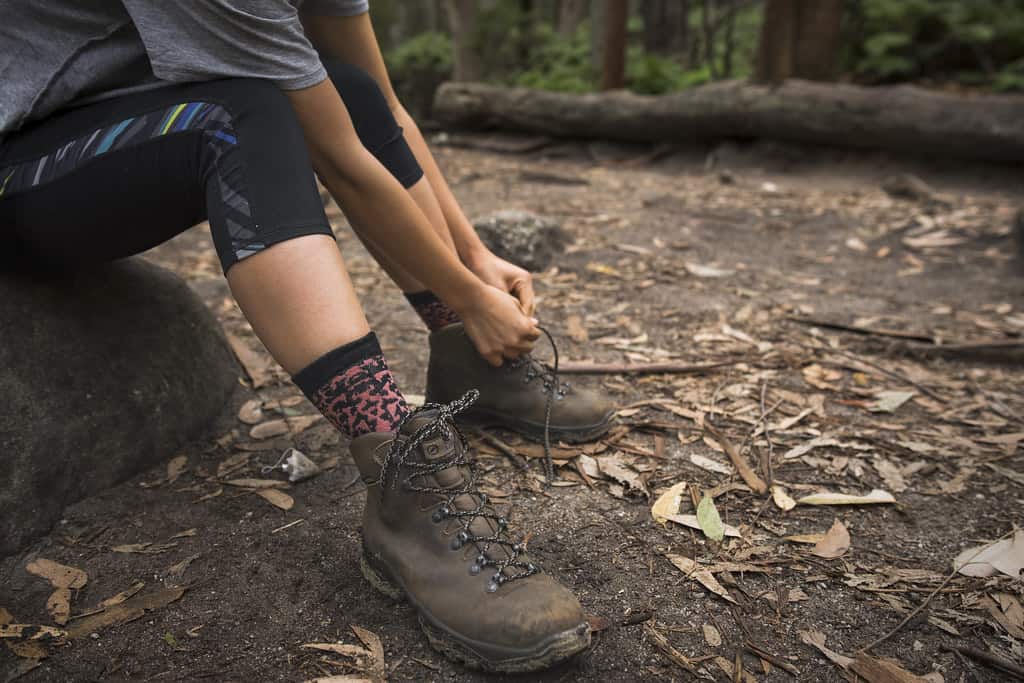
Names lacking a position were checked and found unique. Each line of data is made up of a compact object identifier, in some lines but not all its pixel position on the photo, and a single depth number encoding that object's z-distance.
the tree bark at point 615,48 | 7.59
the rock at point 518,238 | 3.72
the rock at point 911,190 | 5.09
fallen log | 5.34
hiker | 1.34
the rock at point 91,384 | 1.67
